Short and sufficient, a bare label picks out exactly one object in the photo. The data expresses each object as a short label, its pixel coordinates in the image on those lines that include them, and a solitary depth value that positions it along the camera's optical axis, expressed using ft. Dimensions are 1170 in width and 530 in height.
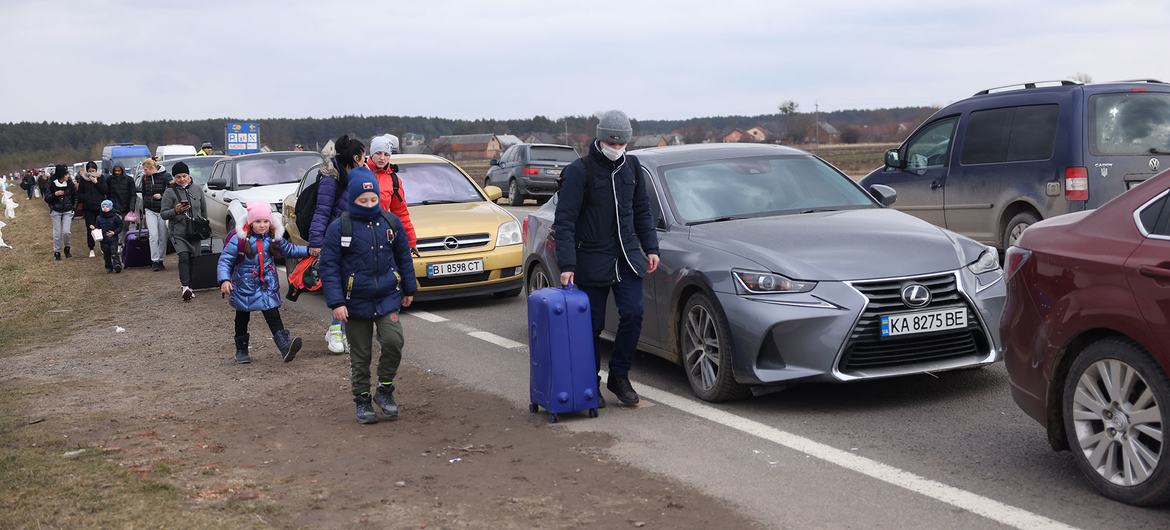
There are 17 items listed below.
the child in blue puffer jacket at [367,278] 24.50
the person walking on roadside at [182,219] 51.19
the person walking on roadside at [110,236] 66.13
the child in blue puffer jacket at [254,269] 33.40
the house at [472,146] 453.95
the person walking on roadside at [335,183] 30.94
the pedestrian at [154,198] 60.95
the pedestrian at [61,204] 72.18
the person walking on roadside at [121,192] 67.92
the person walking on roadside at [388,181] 31.89
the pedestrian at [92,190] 67.46
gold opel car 41.70
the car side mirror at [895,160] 47.52
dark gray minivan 39.99
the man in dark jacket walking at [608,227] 24.16
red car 16.43
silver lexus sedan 23.06
